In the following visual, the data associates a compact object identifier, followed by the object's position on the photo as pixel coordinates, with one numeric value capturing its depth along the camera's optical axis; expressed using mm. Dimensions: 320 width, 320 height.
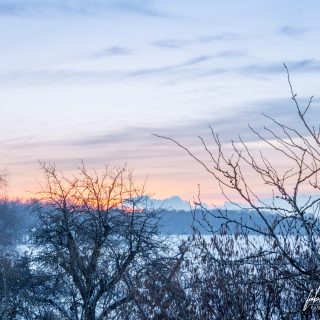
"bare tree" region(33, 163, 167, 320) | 21875
